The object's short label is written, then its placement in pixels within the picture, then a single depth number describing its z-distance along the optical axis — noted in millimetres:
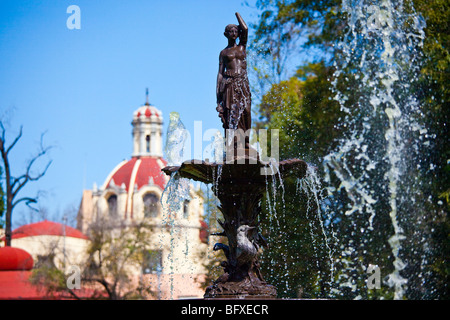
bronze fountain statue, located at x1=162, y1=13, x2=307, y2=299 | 9133
